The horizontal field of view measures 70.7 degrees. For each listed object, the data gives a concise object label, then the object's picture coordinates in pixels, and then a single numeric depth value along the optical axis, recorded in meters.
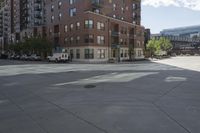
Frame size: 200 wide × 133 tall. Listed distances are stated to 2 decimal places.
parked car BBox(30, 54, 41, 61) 35.88
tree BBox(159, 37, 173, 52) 56.02
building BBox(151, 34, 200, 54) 78.26
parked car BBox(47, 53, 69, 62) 28.60
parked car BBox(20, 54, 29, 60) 38.89
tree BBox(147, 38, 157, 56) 48.49
